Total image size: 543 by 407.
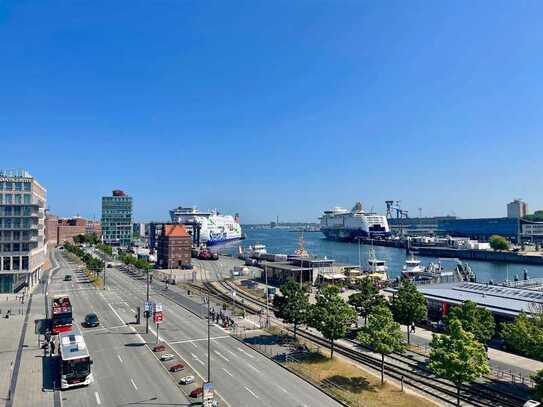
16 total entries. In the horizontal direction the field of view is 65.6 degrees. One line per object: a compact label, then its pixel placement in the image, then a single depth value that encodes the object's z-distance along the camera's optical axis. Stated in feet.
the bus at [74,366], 100.99
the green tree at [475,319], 123.70
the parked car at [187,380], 104.73
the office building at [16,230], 244.22
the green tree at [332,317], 126.62
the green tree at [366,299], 163.22
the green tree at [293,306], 146.92
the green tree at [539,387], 81.00
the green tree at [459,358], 88.38
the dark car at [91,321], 165.64
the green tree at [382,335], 108.68
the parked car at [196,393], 96.27
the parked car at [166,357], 123.14
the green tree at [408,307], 147.23
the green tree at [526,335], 104.83
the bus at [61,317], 146.41
